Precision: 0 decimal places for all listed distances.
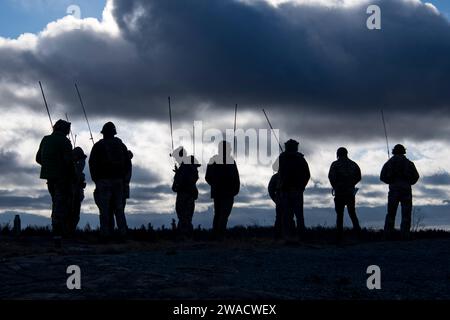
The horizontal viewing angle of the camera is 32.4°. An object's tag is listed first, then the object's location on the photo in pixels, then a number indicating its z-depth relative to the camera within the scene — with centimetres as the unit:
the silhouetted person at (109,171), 1414
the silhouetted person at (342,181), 1581
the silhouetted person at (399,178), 1638
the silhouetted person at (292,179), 1593
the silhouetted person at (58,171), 1355
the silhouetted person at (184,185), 1798
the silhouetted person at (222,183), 1570
